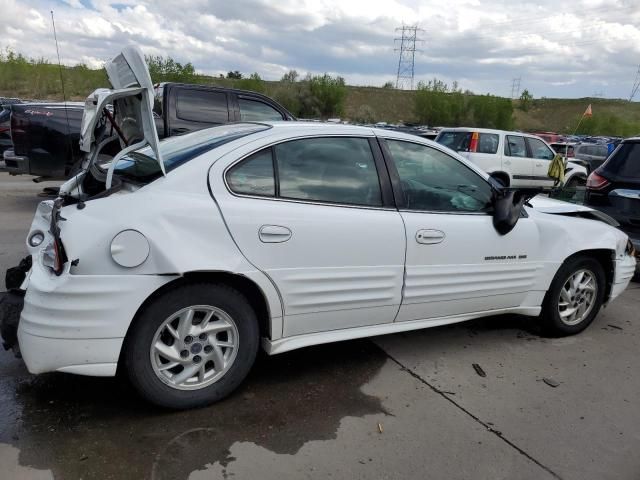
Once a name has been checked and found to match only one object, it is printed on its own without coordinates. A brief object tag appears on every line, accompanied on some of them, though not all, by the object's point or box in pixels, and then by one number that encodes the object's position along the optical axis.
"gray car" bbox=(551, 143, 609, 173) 19.44
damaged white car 2.70
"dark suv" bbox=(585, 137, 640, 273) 6.22
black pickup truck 8.32
